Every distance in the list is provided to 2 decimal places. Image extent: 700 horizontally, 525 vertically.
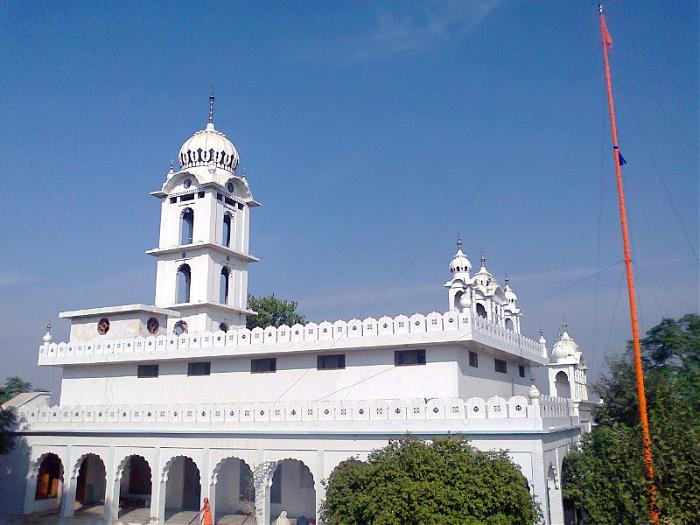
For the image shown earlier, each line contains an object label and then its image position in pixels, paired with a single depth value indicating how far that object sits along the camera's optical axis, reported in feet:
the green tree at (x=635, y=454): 49.75
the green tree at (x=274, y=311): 148.36
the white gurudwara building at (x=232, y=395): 62.44
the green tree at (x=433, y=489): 51.06
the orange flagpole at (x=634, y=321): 48.73
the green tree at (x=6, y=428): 78.84
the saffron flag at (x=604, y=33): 57.00
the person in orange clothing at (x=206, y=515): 65.67
